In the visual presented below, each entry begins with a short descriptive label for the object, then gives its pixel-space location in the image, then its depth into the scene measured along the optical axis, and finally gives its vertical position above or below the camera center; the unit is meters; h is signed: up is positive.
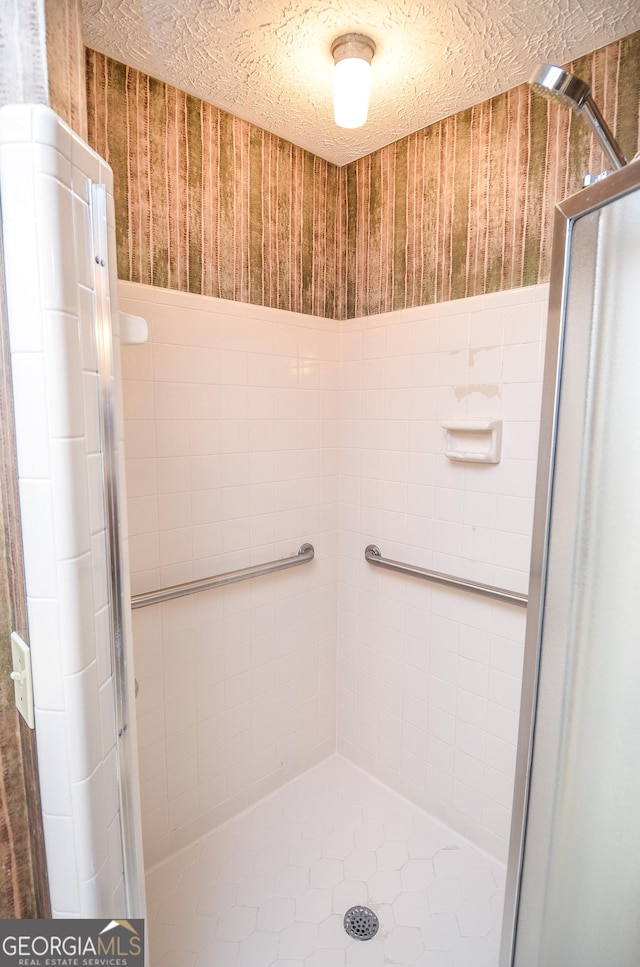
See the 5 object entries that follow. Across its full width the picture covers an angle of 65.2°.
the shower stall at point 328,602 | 0.66 -0.43
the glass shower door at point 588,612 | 0.66 -0.27
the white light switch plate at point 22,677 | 0.69 -0.37
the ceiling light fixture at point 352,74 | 1.21 +0.83
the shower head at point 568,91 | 0.81 +0.55
